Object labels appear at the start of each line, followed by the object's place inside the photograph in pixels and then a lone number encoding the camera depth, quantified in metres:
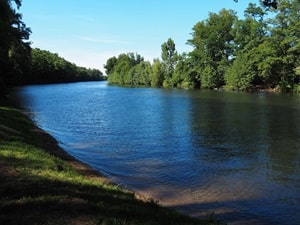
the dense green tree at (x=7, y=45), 30.30
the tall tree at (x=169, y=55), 116.62
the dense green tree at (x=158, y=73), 118.94
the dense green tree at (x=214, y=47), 89.31
